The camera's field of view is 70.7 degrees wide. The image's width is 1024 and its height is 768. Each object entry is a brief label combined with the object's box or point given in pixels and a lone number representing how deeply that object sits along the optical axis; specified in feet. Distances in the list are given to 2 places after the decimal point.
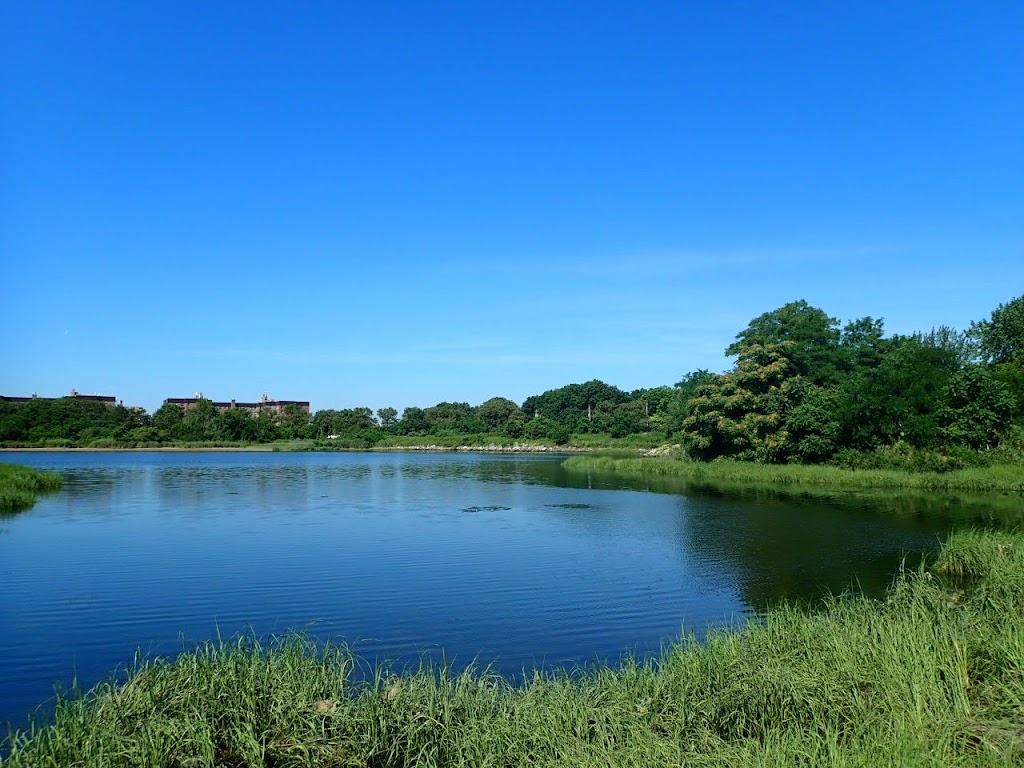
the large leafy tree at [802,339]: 183.32
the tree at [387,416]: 515.09
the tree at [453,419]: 460.55
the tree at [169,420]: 394.73
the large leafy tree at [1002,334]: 176.65
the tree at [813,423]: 159.33
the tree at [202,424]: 402.52
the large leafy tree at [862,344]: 186.70
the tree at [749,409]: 173.17
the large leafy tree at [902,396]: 138.72
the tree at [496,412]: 478.59
